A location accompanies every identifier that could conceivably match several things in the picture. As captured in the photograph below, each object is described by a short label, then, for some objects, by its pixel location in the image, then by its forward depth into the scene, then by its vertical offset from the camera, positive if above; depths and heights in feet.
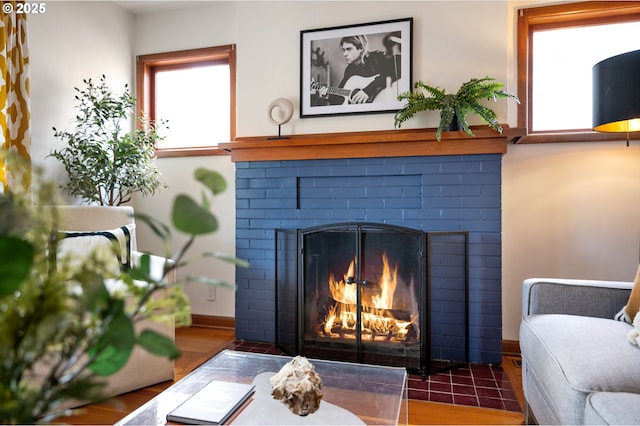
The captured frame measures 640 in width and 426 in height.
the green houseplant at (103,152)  8.38 +1.11
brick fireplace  7.64 +0.17
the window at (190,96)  10.21 +2.86
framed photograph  8.19 +2.90
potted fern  7.21 +1.90
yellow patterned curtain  7.22 +2.25
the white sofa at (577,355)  3.34 -1.49
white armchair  6.30 -2.05
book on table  3.67 -1.98
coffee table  3.82 -2.06
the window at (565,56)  7.93 +3.07
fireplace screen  7.43 -1.77
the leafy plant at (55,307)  0.95 -0.27
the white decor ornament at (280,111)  8.57 +2.01
